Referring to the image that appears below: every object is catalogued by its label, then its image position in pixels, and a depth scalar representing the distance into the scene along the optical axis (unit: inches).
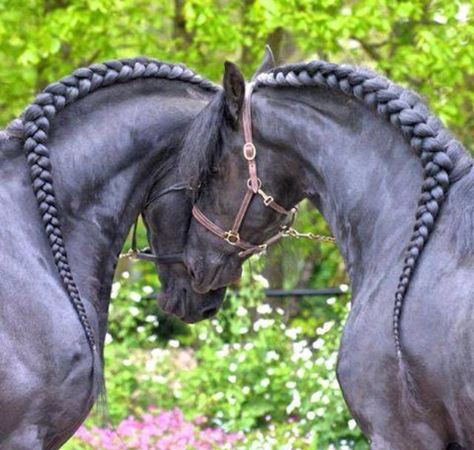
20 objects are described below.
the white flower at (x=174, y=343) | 597.0
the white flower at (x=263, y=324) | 588.1
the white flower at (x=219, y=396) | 573.1
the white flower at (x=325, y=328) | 567.6
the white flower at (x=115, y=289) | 613.1
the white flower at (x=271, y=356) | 580.4
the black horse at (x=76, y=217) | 322.3
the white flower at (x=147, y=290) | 613.6
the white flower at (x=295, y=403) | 553.9
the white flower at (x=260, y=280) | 594.5
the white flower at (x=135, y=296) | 613.3
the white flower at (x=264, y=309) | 583.5
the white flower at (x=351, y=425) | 533.9
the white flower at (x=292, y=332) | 578.2
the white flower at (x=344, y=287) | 580.5
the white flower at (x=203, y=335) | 614.0
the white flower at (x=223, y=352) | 596.4
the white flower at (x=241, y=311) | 600.9
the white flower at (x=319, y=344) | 560.7
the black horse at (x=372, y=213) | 303.1
